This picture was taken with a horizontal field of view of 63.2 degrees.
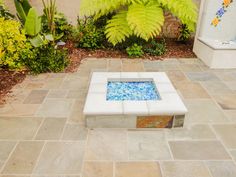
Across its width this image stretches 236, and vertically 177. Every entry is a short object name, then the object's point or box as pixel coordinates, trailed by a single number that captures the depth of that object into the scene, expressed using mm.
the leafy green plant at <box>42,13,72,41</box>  3499
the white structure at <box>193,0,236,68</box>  2986
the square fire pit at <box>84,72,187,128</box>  1813
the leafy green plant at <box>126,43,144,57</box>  3382
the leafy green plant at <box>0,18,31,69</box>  2649
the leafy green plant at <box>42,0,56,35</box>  3083
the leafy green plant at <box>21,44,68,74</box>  2811
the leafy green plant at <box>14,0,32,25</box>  3041
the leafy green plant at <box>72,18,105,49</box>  3498
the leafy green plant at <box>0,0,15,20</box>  3081
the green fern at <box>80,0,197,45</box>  3130
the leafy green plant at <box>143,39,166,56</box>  3421
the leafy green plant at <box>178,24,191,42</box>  3626
